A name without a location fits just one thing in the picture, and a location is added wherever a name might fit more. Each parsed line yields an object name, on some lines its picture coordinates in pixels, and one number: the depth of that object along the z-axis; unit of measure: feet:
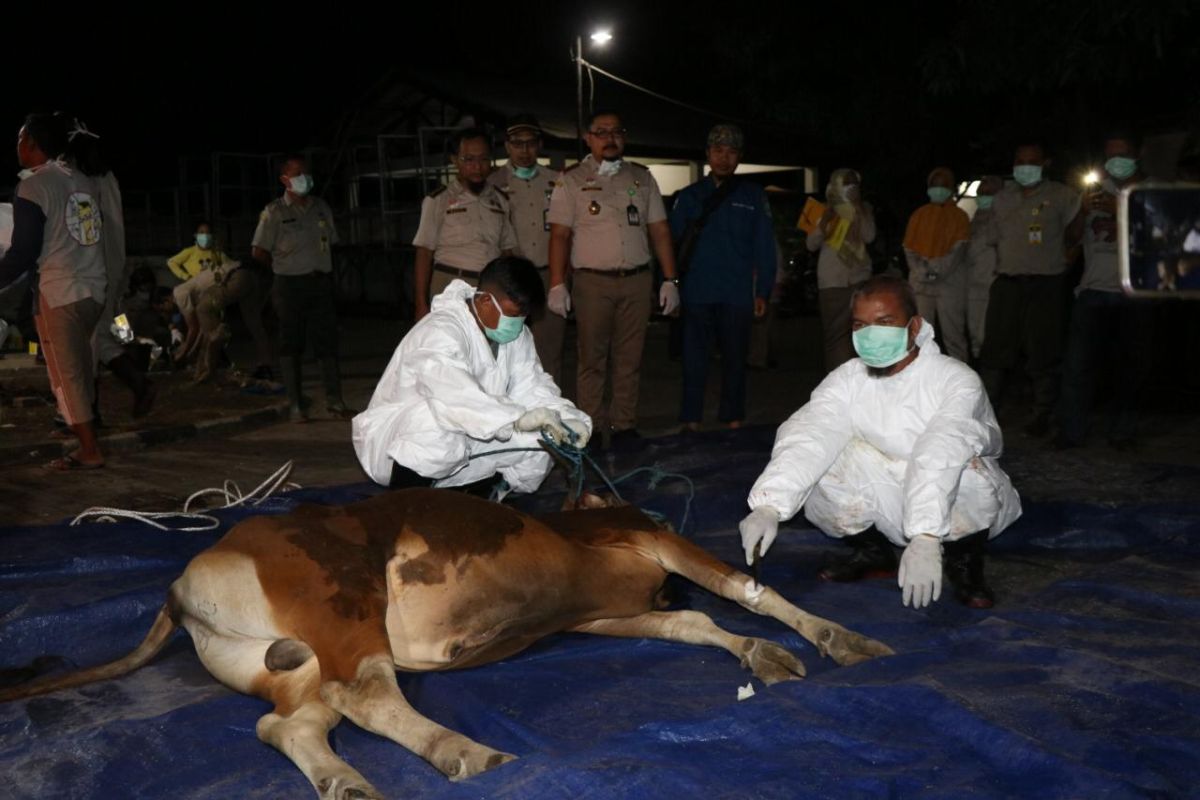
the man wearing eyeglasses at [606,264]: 21.99
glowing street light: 45.79
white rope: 15.26
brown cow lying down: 8.97
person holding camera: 20.53
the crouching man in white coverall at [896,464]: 11.95
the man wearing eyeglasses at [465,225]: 22.03
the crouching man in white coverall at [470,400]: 13.39
